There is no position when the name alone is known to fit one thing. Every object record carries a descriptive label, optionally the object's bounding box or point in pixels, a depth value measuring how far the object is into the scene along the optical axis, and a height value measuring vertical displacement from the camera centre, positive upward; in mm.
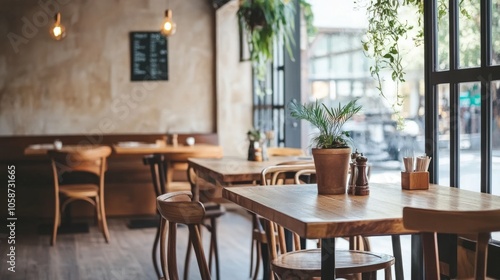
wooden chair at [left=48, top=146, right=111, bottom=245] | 6777 -456
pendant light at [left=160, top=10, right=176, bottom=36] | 7348 +998
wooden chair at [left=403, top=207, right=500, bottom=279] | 2289 -333
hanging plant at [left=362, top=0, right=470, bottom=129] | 3910 +481
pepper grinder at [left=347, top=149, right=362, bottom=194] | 3139 -253
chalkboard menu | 8680 +826
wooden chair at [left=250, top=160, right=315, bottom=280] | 4285 -704
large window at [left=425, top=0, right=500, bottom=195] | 3414 +140
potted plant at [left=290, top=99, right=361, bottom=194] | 3102 -103
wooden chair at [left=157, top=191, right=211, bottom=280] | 2693 -374
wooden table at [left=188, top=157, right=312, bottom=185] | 4508 -308
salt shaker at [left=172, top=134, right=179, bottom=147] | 7820 -193
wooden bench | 8156 -639
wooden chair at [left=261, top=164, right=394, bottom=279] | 3094 -638
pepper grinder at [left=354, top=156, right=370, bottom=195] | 3098 -264
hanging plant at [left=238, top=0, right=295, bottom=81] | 7324 +1039
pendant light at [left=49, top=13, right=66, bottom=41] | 7227 +963
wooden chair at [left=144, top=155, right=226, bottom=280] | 5191 -628
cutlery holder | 3244 -273
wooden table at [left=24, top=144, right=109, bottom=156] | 7328 -251
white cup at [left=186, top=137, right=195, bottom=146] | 7996 -199
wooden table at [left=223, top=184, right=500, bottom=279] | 2400 -325
